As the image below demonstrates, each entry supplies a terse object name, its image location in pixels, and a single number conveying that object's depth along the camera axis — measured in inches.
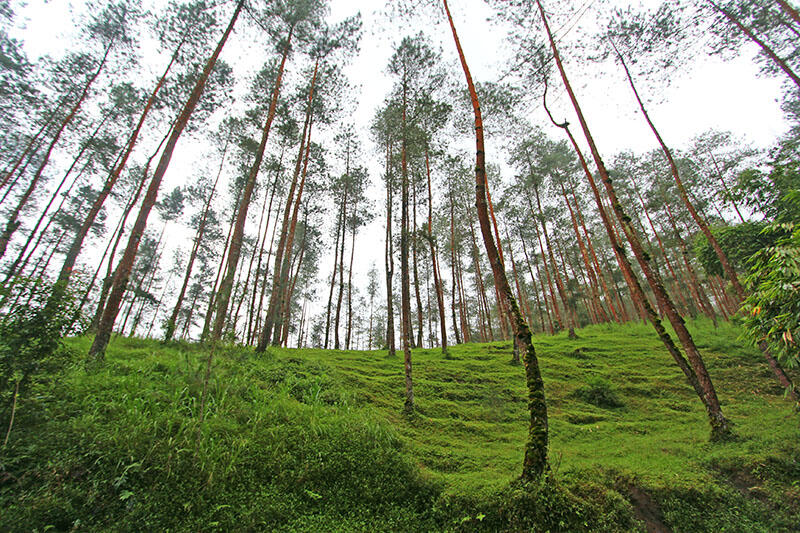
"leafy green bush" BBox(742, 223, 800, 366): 145.3
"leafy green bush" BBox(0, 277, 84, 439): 131.7
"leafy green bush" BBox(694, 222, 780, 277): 417.7
